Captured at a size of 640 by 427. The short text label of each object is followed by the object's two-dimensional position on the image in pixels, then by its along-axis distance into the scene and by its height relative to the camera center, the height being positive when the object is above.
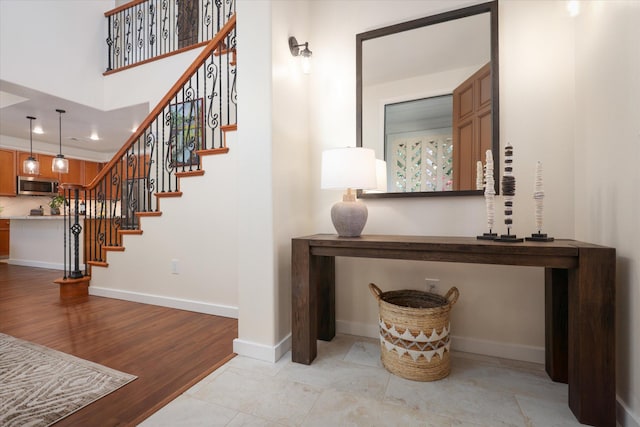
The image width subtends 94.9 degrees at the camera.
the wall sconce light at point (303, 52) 2.05 +1.14
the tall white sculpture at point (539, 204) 1.53 +0.04
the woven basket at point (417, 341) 1.60 -0.71
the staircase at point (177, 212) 2.70 +0.01
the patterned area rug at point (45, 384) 1.34 -0.91
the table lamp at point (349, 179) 1.76 +0.21
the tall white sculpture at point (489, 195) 1.60 +0.10
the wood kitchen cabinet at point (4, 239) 6.10 -0.53
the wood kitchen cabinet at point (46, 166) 6.47 +1.07
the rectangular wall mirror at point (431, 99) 1.88 +0.78
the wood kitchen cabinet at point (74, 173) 6.78 +0.96
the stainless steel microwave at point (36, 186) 6.20 +0.60
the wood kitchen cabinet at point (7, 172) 5.94 +0.85
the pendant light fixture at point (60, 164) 4.88 +0.83
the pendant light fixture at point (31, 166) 5.08 +0.83
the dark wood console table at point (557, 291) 1.25 -0.39
